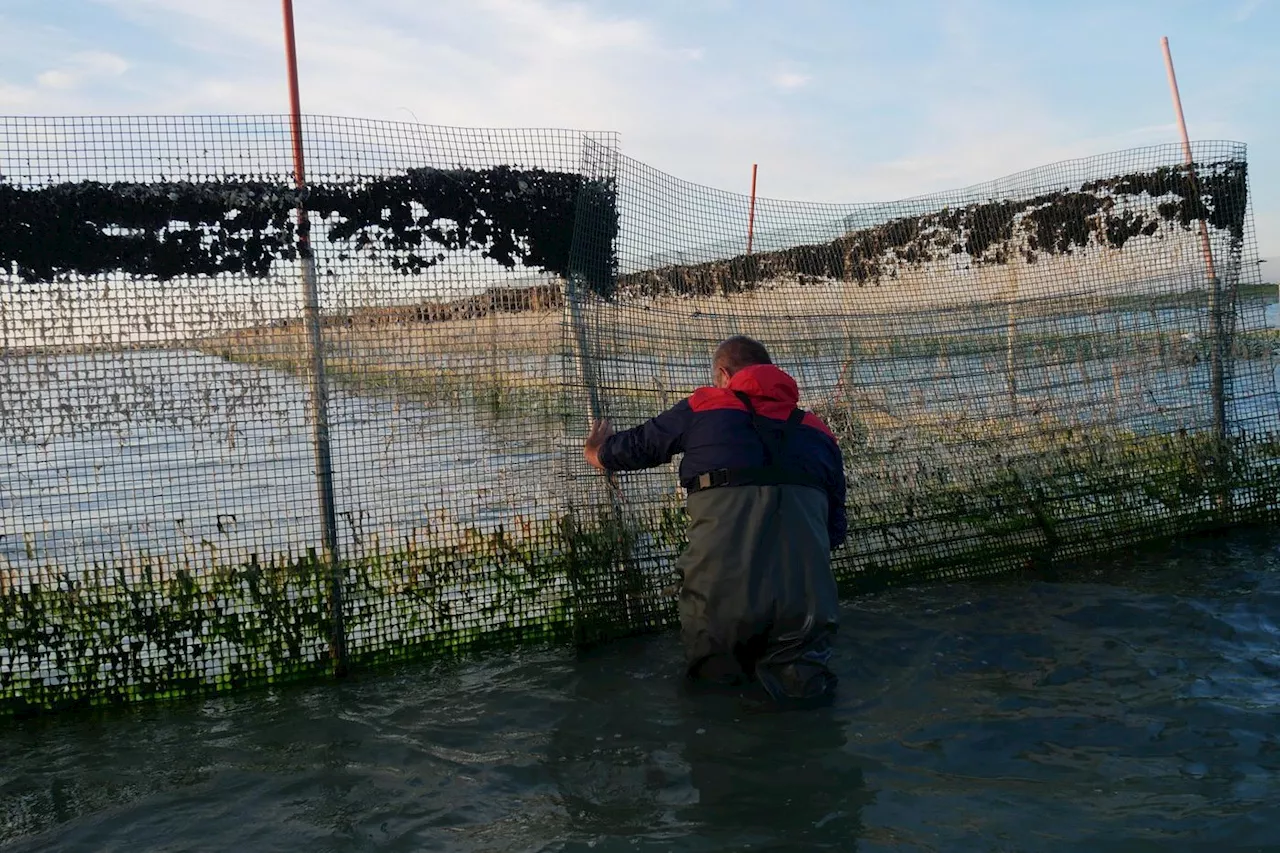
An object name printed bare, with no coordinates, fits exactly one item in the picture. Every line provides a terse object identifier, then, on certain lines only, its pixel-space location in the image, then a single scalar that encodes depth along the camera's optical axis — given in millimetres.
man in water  4961
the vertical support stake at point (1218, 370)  8234
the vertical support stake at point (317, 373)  5633
